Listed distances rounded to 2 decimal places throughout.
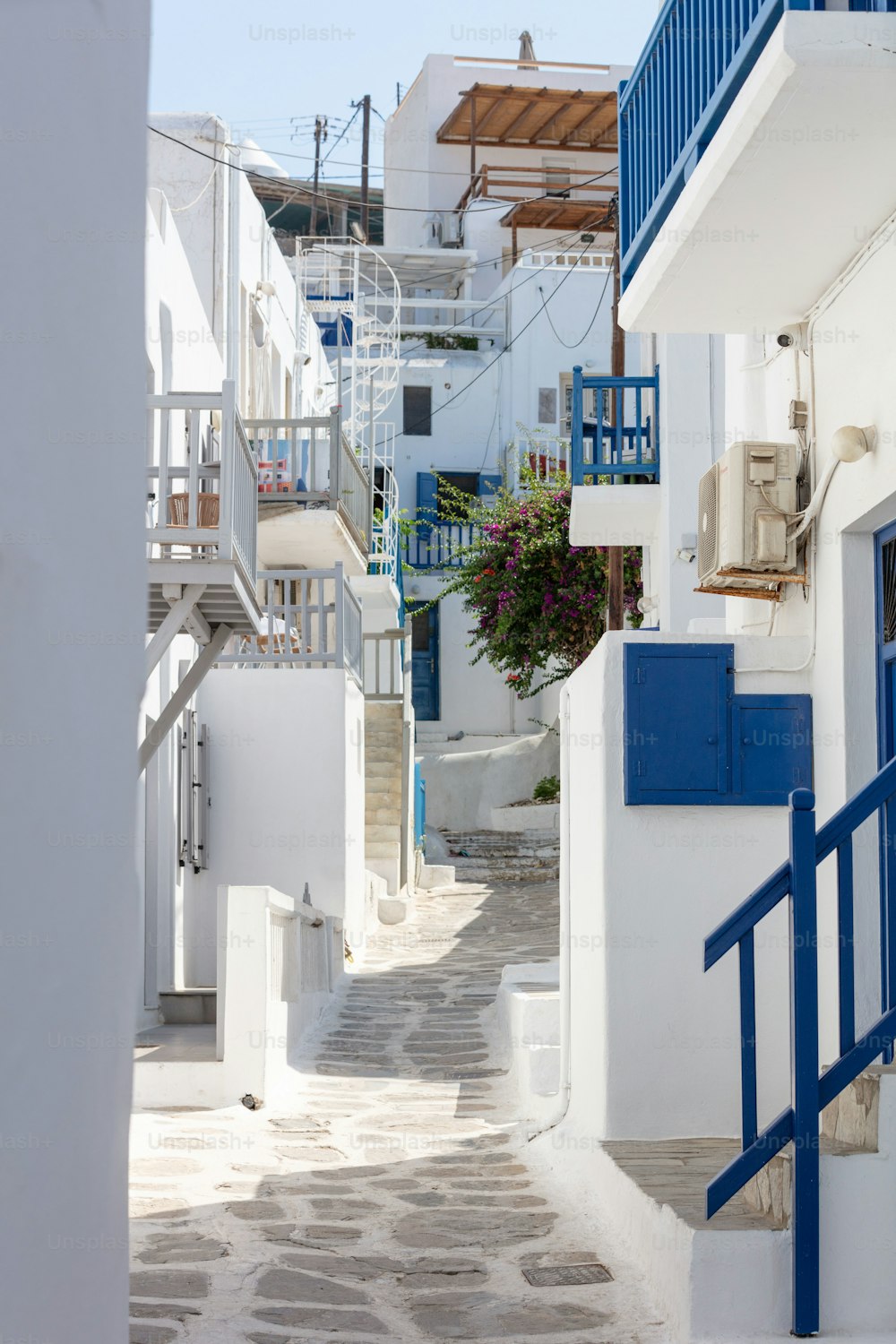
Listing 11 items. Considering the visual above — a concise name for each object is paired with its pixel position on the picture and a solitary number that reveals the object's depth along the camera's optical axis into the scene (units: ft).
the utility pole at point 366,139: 141.08
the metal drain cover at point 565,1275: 17.65
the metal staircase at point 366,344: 72.95
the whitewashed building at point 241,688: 30.27
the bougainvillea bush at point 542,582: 59.26
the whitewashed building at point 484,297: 97.09
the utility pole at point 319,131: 146.72
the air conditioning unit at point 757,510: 22.40
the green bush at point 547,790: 83.76
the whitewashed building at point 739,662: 17.83
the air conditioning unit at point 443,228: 115.44
